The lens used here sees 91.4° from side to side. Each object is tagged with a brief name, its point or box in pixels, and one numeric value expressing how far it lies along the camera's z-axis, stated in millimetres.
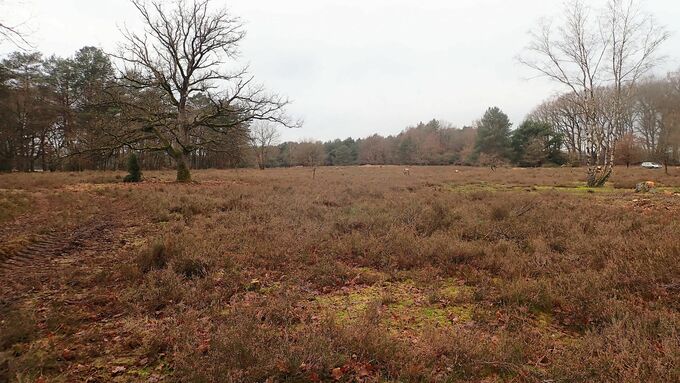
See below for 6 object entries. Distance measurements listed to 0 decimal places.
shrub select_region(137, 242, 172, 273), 5768
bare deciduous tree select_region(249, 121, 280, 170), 63853
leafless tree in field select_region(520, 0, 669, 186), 19812
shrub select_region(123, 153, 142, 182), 19469
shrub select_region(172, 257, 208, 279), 5578
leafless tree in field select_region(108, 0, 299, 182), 19370
